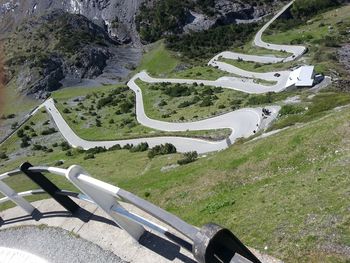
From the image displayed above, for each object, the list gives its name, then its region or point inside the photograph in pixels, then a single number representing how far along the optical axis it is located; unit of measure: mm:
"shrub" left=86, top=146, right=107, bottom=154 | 82688
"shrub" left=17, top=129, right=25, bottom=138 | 119312
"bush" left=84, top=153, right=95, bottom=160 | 74675
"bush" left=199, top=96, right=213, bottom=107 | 95188
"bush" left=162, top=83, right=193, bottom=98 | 119262
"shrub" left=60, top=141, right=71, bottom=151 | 98975
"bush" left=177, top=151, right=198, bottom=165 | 44788
